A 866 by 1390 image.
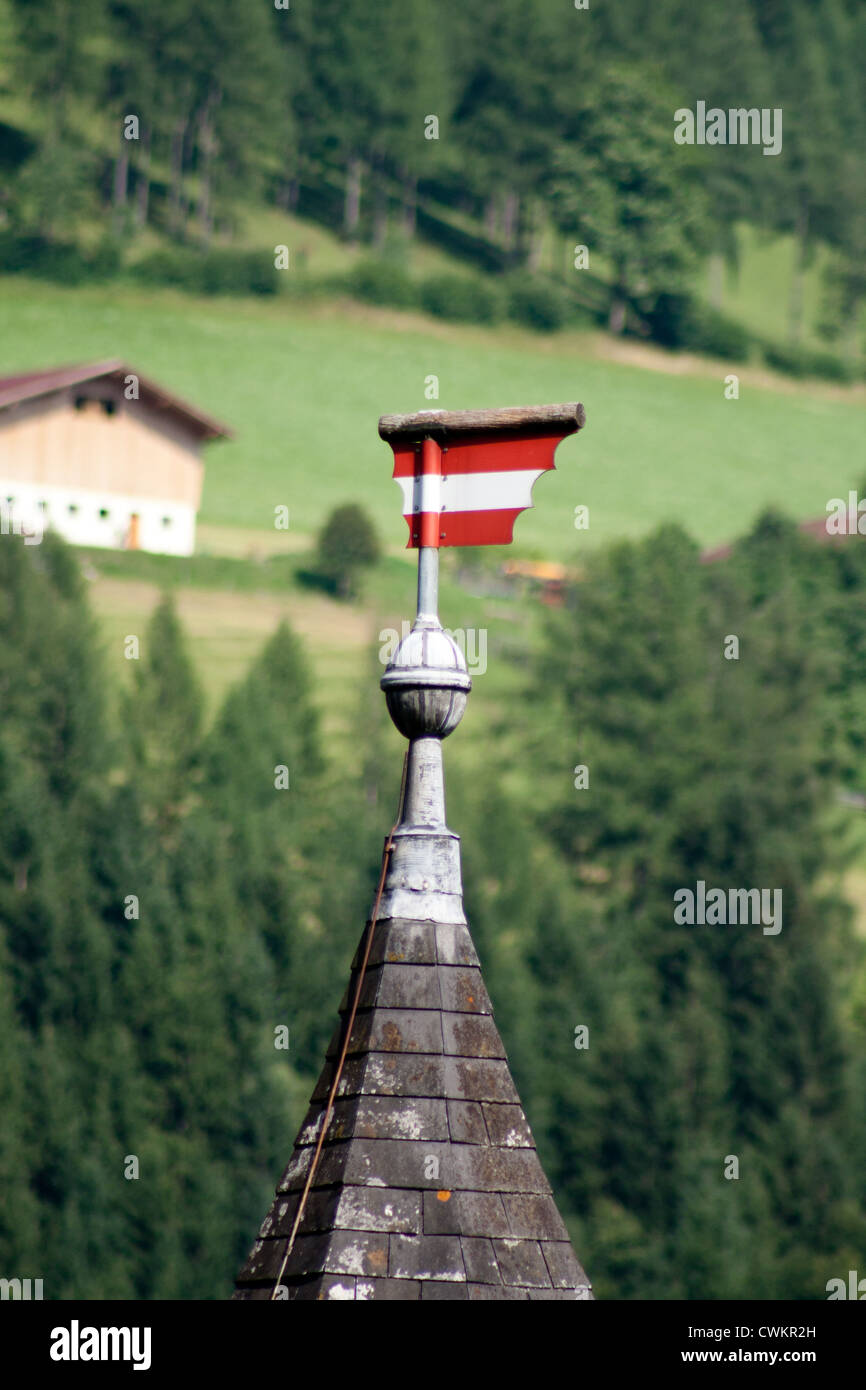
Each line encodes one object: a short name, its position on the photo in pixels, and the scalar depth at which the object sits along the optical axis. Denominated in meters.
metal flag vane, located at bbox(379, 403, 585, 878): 14.98
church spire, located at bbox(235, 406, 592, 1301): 13.30
